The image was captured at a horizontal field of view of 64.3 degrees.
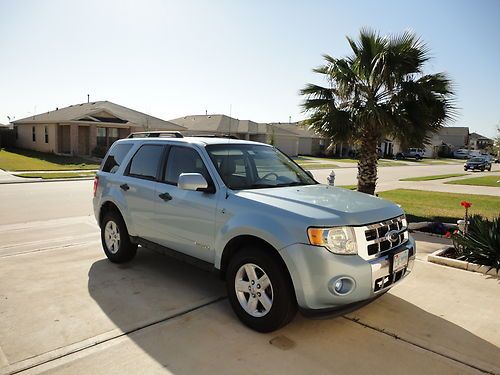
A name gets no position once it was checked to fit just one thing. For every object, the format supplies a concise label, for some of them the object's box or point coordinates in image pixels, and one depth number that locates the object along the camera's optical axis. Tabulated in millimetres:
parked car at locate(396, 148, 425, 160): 63312
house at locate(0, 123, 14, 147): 41719
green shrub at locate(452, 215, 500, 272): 5664
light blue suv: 3402
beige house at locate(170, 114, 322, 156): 44025
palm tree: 9906
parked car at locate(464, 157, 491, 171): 38219
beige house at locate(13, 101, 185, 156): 32125
